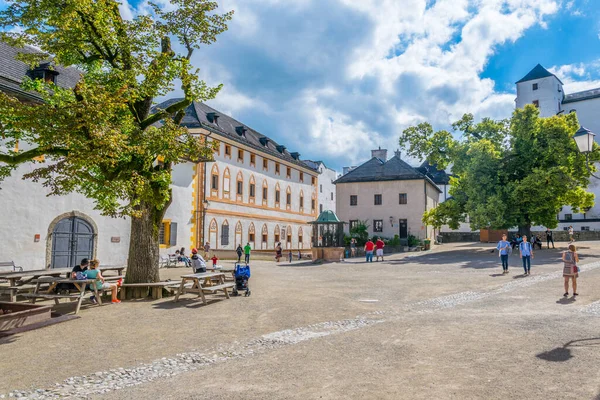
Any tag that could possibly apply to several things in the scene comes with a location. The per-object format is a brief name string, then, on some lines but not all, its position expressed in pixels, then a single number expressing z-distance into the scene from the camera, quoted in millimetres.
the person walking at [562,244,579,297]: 12148
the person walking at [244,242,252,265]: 27297
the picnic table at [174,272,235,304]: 11820
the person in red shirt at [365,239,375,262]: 29438
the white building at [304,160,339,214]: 70438
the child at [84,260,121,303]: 11695
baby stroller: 13429
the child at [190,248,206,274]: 14688
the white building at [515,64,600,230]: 70625
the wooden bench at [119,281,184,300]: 12768
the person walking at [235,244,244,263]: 30491
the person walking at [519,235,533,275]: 18094
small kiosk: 30641
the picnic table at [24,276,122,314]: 10641
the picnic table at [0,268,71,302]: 11484
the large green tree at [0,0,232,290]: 9062
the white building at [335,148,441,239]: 47875
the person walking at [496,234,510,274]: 19016
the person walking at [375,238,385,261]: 30083
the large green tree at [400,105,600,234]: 30328
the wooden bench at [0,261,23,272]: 17172
